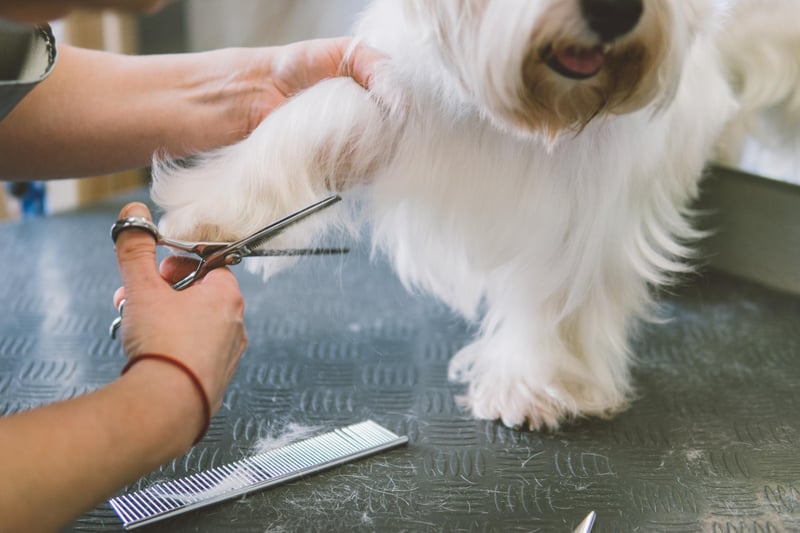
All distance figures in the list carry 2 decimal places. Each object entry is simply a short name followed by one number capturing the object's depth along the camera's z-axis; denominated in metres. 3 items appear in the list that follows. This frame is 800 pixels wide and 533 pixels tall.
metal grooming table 0.81
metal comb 0.79
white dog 0.80
